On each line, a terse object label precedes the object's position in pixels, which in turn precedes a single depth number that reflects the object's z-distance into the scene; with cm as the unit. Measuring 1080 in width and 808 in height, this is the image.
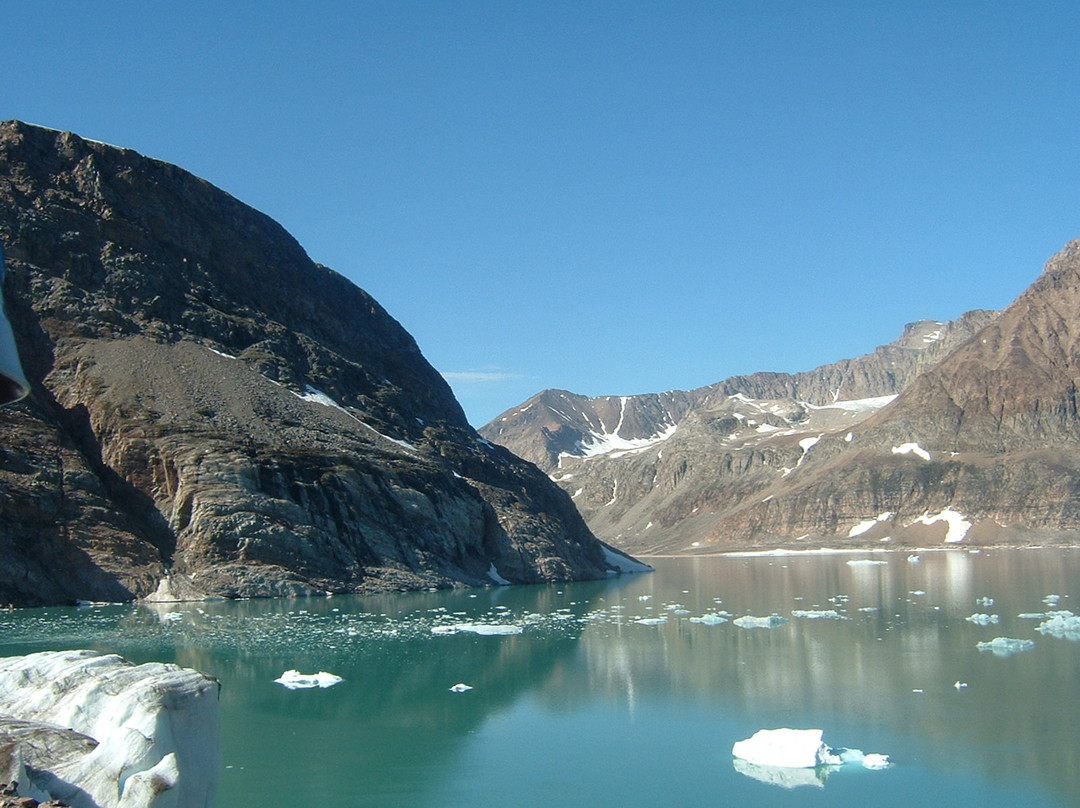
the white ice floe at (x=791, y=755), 1789
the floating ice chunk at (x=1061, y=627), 3641
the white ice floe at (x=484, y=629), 3922
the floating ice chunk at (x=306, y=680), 2612
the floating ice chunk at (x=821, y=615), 4484
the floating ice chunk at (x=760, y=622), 4153
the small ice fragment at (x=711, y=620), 4268
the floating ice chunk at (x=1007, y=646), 3202
